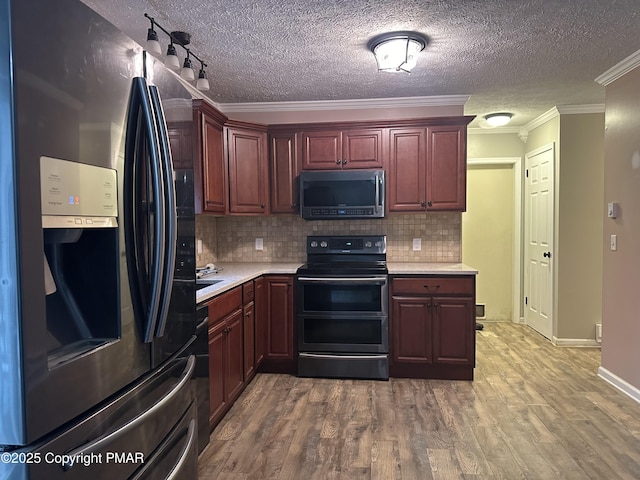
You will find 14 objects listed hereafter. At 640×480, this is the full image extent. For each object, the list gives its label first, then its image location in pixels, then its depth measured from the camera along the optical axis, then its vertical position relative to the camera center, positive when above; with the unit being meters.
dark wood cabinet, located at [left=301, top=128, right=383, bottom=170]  3.54 +0.70
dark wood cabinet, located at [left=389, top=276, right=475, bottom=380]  3.16 -0.80
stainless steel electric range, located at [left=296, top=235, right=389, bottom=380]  3.20 -0.77
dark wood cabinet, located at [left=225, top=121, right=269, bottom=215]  3.45 +0.53
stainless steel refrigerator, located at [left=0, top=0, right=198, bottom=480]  0.78 -0.05
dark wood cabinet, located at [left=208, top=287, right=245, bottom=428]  2.30 -0.78
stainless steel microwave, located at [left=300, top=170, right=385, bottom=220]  3.47 +0.29
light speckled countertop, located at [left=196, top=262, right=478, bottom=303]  2.80 -0.35
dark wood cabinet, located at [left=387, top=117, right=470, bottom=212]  3.46 +0.51
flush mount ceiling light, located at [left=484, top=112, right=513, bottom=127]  4.15 +1.12
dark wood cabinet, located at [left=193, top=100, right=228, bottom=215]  2.97 +0.54
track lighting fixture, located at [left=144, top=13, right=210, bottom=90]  2.04 +0.99
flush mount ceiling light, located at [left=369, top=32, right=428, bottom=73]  2.42 +1.11
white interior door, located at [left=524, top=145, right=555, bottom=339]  4.19 -0.16
